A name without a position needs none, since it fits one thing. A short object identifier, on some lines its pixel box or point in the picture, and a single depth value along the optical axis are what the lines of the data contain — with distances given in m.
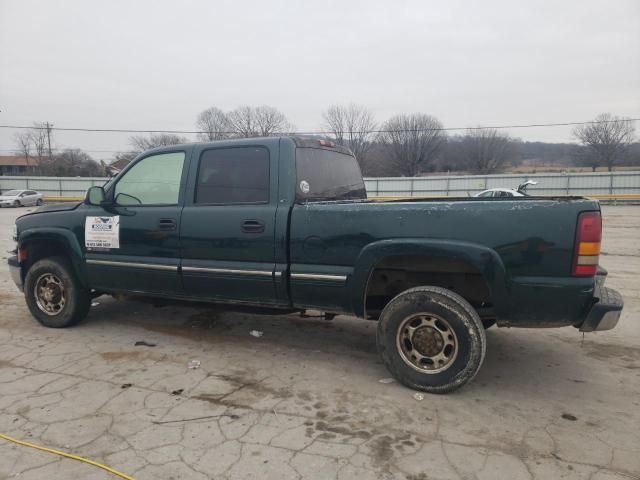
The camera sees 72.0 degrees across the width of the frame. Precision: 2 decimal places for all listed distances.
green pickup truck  3.00
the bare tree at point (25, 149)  63.59
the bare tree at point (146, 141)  53.54
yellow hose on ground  2.40
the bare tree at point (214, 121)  60.38
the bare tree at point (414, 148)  63.56
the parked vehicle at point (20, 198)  31.44
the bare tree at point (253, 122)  58.41
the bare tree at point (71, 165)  55.66
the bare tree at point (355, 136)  53.90
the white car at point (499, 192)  15.92
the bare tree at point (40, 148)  62.77
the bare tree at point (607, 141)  55.50
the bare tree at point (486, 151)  66.06
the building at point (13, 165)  78.31
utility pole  58.53
